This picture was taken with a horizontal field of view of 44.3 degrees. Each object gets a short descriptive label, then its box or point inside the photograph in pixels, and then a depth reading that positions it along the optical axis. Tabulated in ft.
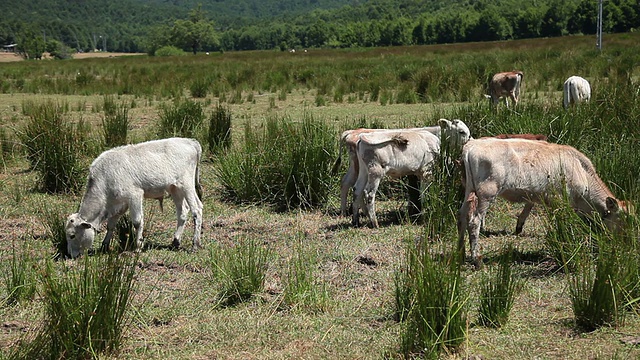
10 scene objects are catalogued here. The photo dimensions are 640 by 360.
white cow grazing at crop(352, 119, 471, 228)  28.68
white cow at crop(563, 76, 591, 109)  46.29
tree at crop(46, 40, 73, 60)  419.05
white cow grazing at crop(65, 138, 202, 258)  25.40
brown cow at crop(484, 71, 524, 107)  57.31
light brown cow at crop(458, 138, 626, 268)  23.30
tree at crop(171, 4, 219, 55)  486.38
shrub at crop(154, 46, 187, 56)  362.12
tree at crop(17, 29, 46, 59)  385.09
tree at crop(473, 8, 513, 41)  339.77
